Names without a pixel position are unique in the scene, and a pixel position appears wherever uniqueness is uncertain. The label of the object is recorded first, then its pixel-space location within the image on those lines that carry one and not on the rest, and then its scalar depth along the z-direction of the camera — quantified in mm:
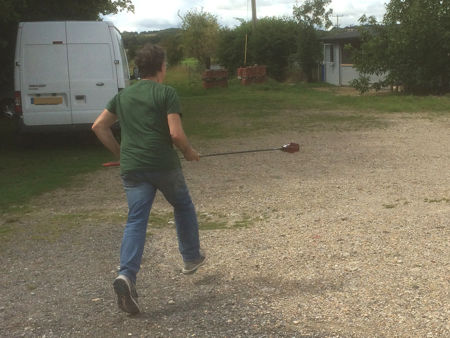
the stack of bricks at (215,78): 34406
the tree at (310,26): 35906
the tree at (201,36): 53094
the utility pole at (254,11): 43009
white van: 11891
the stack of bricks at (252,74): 35969
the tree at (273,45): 39156
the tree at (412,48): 23703
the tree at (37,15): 14172
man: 4195
